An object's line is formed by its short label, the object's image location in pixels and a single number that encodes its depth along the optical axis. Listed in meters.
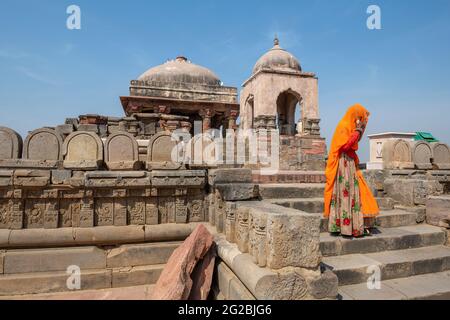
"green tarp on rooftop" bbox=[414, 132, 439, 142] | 10.12
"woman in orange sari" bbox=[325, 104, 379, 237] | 3.13
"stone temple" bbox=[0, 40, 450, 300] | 2.15
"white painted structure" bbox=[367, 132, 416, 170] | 10.56
